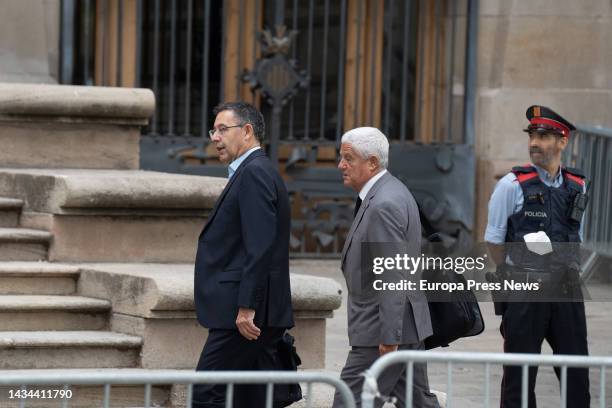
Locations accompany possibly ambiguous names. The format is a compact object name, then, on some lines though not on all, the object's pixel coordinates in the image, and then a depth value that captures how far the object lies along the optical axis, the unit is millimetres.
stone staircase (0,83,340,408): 12184
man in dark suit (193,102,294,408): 9968
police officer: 11309
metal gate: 21623
